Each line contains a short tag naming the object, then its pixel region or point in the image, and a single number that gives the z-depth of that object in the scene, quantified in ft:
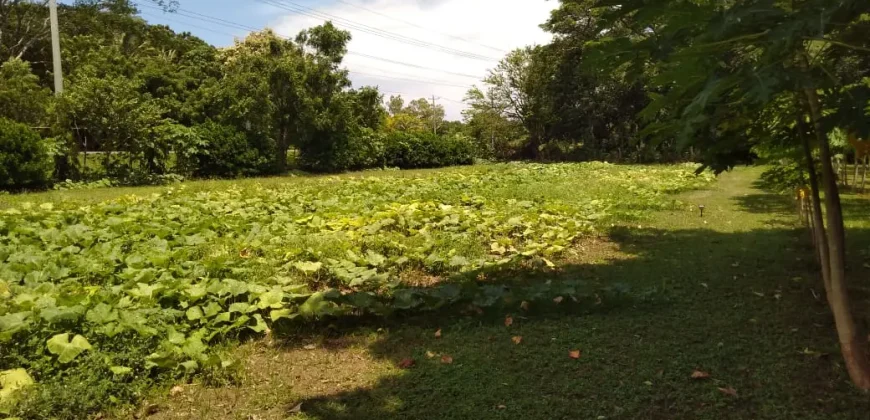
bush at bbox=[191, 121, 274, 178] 56.70
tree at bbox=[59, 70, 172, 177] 47.39
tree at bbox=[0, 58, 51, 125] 49.85
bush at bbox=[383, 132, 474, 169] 86.43
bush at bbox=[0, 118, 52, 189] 40.47
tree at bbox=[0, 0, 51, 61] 85.87
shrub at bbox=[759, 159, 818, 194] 18.35
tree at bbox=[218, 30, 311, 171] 62.54
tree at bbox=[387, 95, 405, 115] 208.03
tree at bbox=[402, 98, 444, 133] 203.92
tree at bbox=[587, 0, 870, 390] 6.41
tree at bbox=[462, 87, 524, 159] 118.73
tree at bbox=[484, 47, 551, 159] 108.64
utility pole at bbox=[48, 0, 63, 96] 59.41
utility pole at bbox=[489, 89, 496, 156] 120.57
